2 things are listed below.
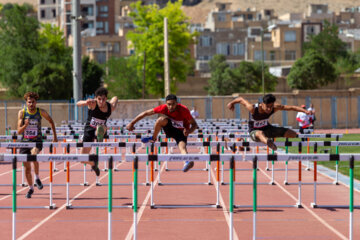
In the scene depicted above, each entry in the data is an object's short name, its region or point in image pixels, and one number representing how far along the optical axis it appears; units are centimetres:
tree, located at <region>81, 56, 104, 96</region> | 8356
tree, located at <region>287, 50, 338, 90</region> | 8781
